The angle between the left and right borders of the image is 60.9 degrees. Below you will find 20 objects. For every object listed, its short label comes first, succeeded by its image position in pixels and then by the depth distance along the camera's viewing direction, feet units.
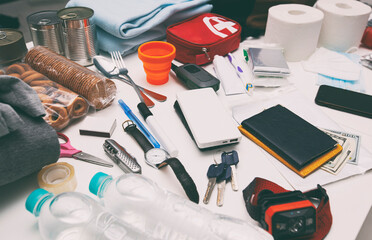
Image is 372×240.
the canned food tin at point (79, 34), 2.74
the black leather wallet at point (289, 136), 2.01
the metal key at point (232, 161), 1.87
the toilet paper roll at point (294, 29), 3.09
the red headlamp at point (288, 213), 1.51
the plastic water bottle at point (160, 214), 1.49
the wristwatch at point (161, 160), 1.72
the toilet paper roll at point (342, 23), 3.27
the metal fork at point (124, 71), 2.52
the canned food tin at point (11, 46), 2.42
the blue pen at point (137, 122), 2.13
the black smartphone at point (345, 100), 2.56
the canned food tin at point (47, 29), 2.76
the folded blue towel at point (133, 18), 3.02
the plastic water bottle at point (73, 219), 1.40
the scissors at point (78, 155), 1.94
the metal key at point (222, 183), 1.75
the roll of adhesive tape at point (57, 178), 1.69
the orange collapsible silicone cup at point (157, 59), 2.62
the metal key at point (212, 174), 1.78
